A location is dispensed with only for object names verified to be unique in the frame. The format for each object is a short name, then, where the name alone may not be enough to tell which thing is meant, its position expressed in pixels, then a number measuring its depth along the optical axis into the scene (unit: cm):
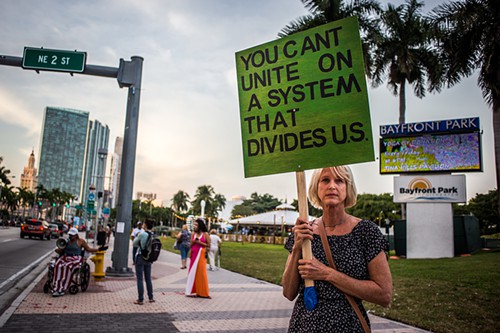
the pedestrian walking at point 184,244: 1852
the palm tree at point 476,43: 1748
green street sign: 1432
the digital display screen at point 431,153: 2489
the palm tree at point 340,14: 2845
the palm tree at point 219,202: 12600
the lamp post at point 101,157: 3033
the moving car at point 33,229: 3656
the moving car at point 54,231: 4184
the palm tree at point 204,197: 11988
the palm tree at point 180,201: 14162
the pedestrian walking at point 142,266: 947
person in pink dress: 1077
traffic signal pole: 1466
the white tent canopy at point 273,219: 4692
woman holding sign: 241
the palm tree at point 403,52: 3036
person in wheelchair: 988
